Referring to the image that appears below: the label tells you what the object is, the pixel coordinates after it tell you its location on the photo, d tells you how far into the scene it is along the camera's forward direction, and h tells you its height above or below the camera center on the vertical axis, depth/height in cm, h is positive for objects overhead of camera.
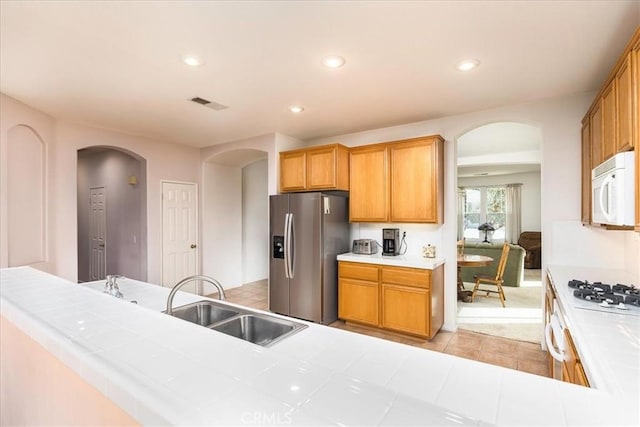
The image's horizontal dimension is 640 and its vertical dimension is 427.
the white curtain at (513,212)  897 -4
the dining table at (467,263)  452 -77
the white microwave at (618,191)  155 +10
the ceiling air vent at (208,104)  314 +117
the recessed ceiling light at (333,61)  228 +115
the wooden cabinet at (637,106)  148 +52
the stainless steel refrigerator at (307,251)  385 -52
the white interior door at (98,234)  545 -37
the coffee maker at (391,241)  391 -38
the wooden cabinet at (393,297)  333 -99
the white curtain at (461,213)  978 -6
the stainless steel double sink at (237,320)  157 -60
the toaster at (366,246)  403 -46
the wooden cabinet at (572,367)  129 -71
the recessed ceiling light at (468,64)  234 +115
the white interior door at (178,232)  489 -31
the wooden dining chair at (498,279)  461 -104
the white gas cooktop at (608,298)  171 -53
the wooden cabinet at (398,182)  351 +37
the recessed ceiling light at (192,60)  228 +116
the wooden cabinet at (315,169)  401 +60
